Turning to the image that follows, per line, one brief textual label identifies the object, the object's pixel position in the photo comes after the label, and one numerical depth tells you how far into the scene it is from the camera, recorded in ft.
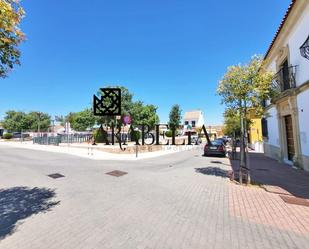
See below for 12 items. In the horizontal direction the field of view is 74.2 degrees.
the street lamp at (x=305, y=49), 27.99
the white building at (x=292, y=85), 32.58
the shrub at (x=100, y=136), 102.22
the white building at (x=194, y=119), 225.35
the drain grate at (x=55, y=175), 29.78
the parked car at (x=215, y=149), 60.03
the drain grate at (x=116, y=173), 32.35
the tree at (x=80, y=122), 183.13
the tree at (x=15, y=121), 196.03
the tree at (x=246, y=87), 26.35
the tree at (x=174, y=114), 191.93
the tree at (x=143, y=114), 115.83
